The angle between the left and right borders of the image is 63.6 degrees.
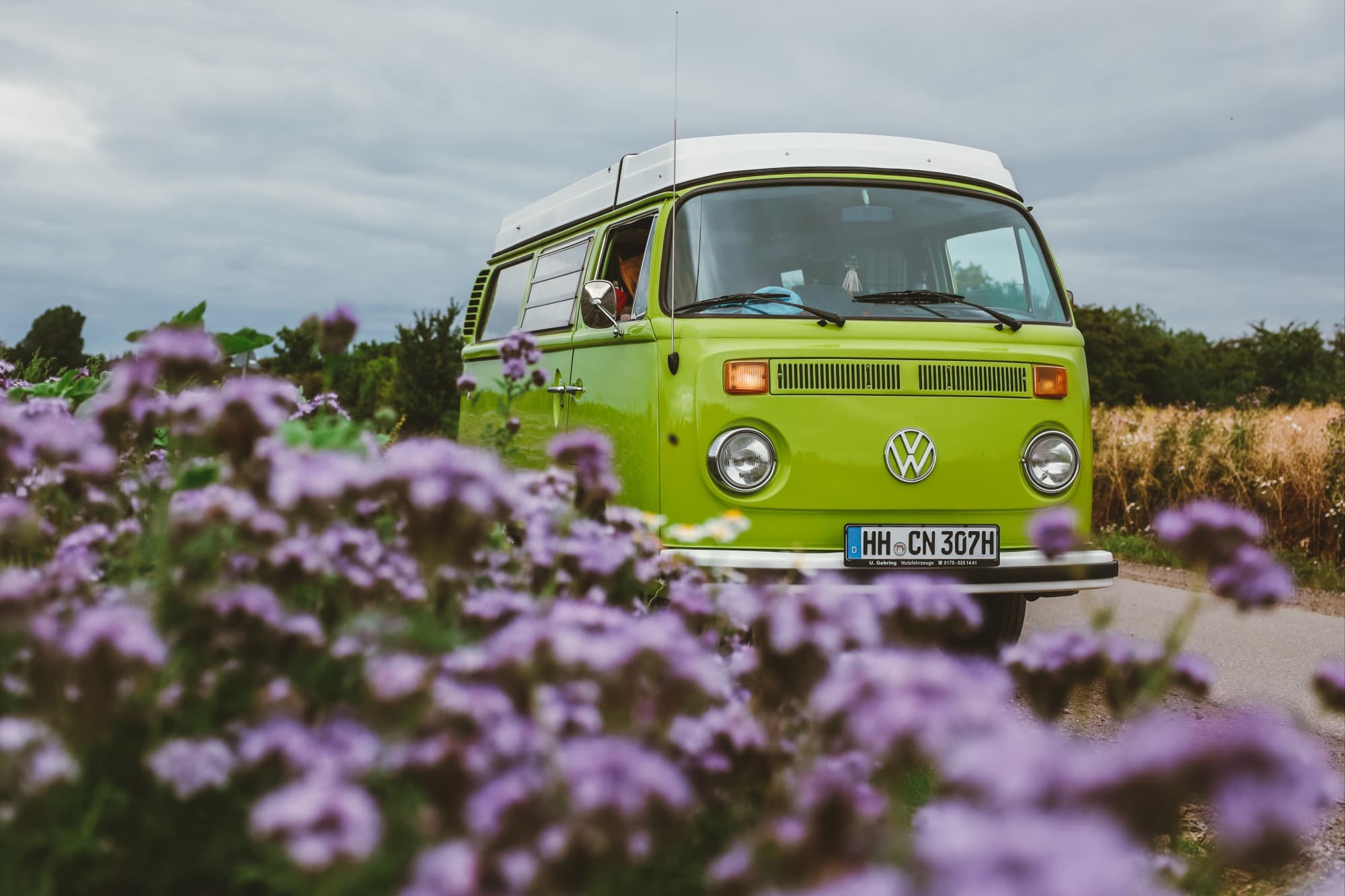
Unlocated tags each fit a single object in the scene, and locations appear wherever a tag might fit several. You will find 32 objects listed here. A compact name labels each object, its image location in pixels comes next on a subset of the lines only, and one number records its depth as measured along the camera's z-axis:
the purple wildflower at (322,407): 3.60
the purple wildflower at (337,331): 2.51
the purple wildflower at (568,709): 1.42
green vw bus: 4.64
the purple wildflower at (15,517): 1.89
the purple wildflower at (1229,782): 1.14
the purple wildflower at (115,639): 1.36
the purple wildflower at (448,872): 1.10
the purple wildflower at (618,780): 1.13
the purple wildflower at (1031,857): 0.92
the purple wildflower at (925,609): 1.78
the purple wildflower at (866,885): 0.99
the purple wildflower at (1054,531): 1.90
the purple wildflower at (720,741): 1.84
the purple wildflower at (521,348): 3.55
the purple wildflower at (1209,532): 1.69
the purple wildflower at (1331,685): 1.74
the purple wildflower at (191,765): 1.48
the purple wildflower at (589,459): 2.21
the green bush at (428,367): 25.09
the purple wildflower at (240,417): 1.72
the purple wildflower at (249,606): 1.64
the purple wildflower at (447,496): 1.56
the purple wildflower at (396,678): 1.38
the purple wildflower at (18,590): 1.54
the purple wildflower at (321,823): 1.09
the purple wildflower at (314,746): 1.32
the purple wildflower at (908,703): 1.18
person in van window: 5.80
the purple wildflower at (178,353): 1.95
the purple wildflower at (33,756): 1.33
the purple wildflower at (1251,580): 1.62
